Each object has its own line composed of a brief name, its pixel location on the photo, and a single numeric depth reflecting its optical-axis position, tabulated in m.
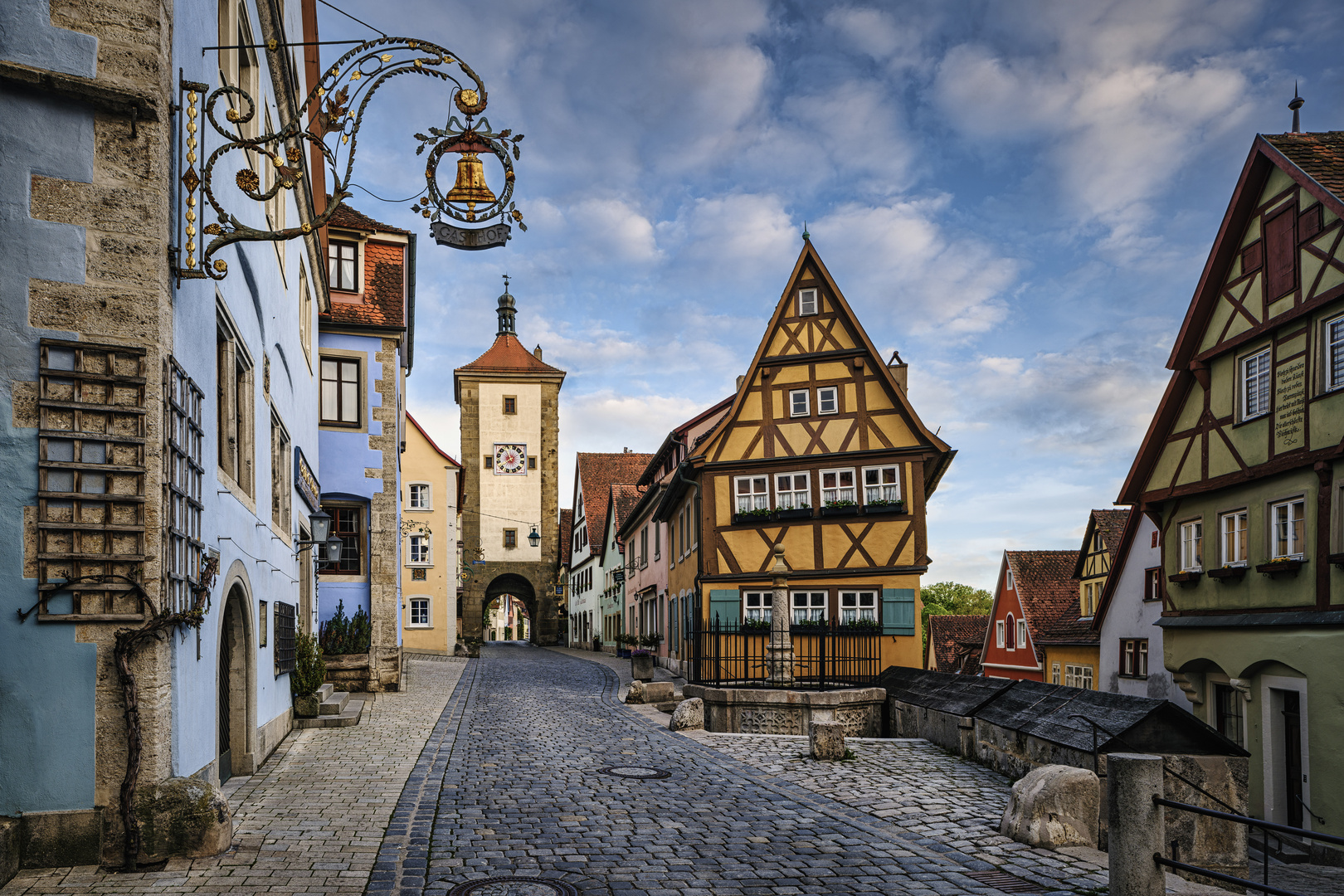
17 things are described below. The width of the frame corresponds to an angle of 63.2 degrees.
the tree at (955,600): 104.36
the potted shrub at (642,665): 25.54
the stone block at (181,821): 6.90
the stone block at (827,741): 13.20
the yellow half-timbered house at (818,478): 24.52
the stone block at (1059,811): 8.22
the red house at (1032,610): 36.66
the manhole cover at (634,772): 11.59
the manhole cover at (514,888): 6.61
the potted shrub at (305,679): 15.73
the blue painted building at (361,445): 22.12
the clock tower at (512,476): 56.25
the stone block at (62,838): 6.65
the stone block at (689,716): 16.45
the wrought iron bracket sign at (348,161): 7.51
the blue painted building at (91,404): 6.73
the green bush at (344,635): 20.70
